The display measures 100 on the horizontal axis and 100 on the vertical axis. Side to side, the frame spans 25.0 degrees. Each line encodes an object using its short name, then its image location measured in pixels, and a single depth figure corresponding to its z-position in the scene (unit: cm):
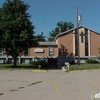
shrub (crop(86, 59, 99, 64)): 5441
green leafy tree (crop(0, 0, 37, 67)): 4114
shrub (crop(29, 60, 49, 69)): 5473
